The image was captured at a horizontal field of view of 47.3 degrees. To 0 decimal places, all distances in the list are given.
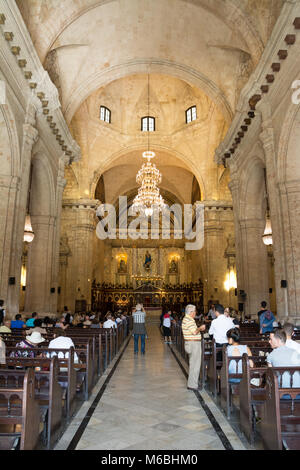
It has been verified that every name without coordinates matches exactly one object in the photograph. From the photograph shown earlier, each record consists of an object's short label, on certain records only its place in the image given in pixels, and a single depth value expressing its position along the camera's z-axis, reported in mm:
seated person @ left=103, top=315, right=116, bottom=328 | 10219
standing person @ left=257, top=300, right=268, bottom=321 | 8914
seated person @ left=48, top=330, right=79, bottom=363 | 5074
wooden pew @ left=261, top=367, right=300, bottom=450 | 2896
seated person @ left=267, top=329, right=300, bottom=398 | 3439
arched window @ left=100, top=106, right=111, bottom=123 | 23188
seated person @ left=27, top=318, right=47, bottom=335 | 6366
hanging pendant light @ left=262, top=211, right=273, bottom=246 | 11960
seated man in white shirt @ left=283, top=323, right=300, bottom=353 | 3940
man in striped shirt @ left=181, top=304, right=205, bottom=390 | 6016
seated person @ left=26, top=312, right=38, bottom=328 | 9320
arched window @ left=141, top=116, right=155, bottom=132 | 24422
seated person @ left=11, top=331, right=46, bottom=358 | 4820
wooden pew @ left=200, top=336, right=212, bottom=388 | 6312
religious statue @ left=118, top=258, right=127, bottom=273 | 34562
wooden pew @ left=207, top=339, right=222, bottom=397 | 5477
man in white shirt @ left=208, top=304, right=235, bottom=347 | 6148
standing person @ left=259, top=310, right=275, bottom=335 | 8141
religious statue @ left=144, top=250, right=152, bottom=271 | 34656
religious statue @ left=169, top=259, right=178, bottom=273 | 34562
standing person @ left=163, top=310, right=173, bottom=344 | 12883
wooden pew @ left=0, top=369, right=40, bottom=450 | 2846
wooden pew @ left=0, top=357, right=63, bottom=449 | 3480
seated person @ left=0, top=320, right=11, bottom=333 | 7288
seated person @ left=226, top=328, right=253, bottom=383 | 4699
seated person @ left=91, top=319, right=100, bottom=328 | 10443
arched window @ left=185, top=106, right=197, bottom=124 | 23283
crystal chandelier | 18406
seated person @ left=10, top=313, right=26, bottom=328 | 8742
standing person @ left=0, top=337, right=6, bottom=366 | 4070
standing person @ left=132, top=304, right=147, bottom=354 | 9884
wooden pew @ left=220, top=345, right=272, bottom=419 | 4465
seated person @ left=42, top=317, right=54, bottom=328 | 8361
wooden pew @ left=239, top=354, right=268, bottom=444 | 3637
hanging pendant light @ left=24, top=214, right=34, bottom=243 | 11570
